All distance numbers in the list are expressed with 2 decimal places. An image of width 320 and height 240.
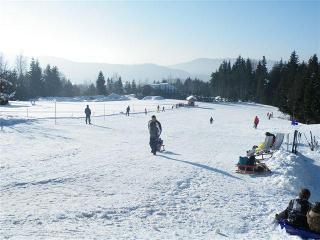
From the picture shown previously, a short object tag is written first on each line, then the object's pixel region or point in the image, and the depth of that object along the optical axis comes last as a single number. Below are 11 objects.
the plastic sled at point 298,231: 6.28
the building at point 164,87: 91.54
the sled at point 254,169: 11.46
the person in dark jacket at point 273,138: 14.99
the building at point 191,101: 62.57
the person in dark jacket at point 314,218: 6.19
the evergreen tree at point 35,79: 76.98
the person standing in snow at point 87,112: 24.60
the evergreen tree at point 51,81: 81.21
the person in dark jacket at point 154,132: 13.14
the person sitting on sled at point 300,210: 6.55
